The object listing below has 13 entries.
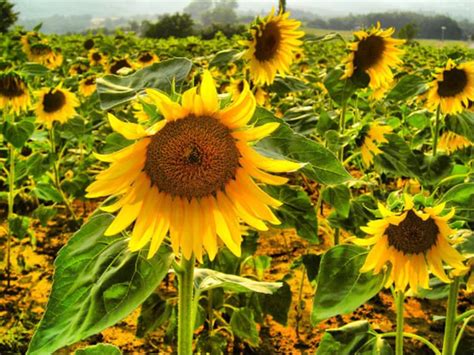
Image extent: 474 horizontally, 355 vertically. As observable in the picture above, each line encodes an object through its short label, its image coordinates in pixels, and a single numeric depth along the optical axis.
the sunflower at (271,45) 2.34
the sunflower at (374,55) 2.36
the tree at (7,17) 20.06
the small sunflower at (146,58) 5.01
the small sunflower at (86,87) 4.64
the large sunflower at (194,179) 0.93
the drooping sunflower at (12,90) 3.01
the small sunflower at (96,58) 6.55
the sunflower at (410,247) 1.36
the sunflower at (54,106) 3.57
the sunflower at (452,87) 2.36
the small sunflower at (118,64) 4.36
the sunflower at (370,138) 2.15
